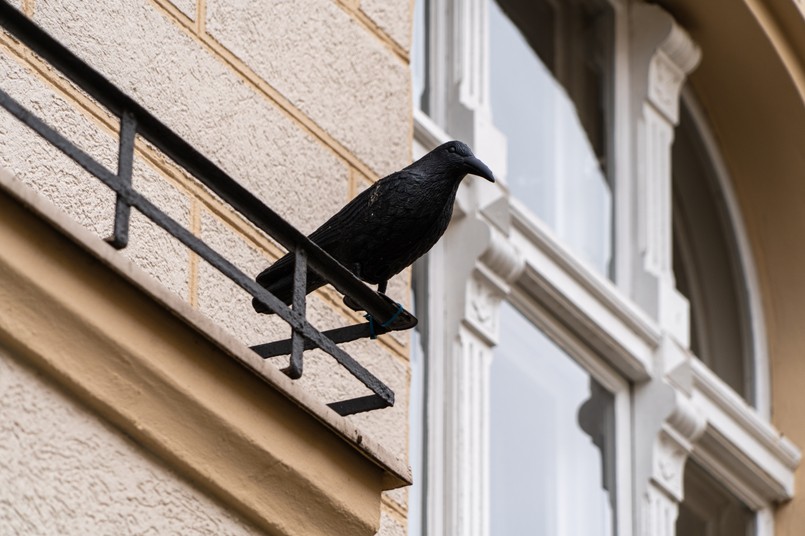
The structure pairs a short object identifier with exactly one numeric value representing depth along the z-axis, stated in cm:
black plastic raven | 949
